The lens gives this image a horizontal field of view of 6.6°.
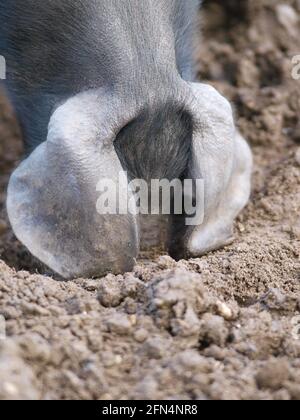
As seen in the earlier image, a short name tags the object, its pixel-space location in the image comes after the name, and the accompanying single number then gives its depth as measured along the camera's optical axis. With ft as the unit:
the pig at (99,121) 3.48
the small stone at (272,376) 3.30
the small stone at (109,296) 3.42
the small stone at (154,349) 3.31
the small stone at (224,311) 3.41
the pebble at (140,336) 3.34
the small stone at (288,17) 4.36
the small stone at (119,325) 3.34
